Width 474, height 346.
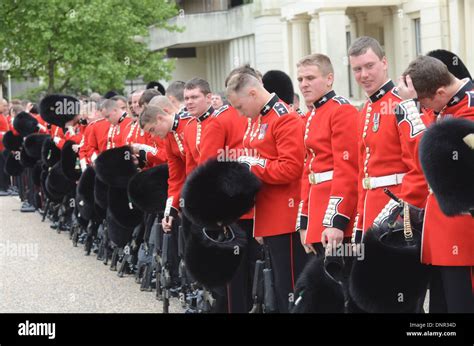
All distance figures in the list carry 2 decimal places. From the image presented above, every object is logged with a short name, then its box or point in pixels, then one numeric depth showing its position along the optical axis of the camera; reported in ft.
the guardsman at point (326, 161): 46.98
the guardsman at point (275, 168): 50.24
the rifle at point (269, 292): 50.70
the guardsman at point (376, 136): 44.21
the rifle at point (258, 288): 51.35
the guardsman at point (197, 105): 59.06
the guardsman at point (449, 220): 39.78
